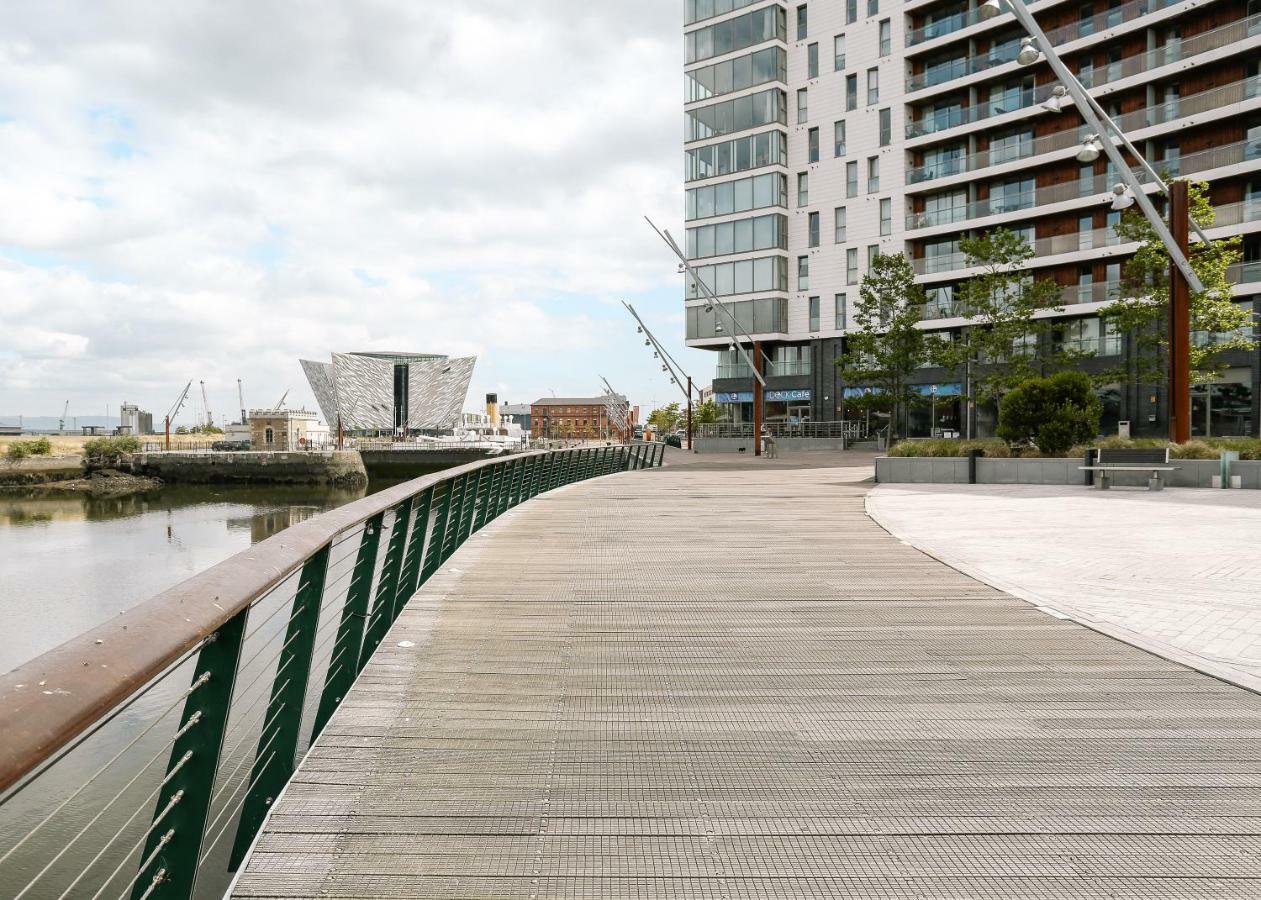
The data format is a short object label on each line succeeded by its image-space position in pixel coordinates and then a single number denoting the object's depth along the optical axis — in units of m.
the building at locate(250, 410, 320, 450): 111.31
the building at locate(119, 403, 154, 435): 119.88
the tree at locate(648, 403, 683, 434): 123.25
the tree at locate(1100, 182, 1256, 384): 28.01
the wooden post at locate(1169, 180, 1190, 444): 19.33
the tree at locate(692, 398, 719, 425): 61.86
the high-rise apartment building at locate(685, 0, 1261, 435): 38.72
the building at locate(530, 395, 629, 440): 186.50
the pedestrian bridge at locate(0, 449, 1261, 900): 2.86
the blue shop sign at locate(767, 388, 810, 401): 55.62
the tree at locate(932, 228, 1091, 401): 35.81
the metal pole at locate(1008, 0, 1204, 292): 17.19
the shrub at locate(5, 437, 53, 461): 68.62
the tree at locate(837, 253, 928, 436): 42.56
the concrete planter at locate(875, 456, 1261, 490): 18.38
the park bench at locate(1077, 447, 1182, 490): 18.11
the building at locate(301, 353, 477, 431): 150.88
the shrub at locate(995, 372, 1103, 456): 20.56
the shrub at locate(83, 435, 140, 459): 70.88
